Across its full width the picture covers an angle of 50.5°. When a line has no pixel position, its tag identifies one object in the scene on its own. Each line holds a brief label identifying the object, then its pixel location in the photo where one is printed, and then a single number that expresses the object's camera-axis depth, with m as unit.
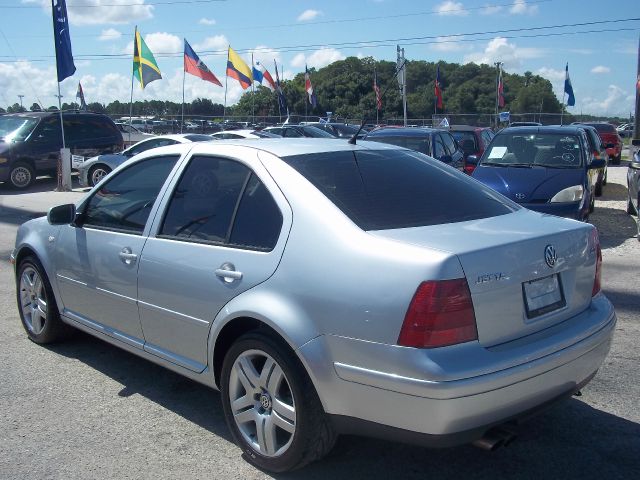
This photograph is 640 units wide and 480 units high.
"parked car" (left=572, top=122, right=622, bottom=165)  25.97
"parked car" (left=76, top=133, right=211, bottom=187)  16.09
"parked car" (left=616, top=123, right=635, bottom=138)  52.27
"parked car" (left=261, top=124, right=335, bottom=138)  23.44
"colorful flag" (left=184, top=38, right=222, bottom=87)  26.81
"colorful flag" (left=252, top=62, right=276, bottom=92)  38.19
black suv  18.17
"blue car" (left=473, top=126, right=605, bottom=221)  9.36
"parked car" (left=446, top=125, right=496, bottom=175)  17.52
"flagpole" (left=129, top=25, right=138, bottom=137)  23.30
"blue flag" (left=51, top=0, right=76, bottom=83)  16.89
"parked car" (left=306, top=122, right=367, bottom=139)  27.42
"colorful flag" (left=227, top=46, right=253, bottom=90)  31.62
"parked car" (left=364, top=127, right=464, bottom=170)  12.61
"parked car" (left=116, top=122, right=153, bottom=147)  25.23
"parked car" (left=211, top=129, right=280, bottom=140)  16.46
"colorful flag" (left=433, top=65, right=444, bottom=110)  35.69
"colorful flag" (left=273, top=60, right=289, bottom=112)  40.22
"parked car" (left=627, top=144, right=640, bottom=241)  10.50
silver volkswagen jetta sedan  2.81
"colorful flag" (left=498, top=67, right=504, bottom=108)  42.04
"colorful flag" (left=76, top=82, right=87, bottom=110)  41.50
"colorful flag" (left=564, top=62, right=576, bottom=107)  33.66
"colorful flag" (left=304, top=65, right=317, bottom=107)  40.07
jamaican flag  23.53
